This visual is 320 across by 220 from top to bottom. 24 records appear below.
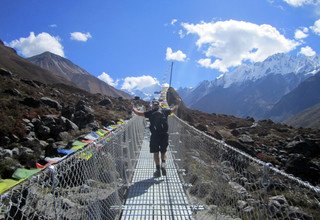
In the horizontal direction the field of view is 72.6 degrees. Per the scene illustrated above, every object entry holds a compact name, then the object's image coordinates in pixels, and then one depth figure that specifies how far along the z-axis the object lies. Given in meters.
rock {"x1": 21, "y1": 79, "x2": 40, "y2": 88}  20.20
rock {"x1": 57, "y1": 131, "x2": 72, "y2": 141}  10.12
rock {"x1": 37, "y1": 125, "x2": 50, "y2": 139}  10.50
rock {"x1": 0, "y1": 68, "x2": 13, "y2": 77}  20.47
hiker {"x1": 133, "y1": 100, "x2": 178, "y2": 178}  5.31
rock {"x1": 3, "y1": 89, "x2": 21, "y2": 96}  15.68
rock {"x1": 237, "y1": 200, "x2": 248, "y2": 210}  4.42
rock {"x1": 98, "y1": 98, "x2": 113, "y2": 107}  21.56
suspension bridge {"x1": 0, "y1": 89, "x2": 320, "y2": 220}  3.33
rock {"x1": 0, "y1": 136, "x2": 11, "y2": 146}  9.42
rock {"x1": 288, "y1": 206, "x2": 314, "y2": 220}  3.73
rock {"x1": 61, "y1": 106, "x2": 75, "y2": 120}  13.18
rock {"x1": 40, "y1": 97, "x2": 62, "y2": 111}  15.36
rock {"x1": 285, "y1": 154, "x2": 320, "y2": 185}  10.55
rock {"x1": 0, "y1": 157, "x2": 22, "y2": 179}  6.60
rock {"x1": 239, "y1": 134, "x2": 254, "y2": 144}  14.93
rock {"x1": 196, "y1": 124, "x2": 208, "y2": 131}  15.44
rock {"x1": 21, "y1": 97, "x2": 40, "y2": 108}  14.10
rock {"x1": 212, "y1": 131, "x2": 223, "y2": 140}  14.44
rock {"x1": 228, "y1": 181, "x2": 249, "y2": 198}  4.69
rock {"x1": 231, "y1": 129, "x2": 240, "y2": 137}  17.00
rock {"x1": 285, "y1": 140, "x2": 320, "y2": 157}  13.85
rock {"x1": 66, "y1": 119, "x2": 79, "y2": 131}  11.64
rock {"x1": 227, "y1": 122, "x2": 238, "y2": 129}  19.80
